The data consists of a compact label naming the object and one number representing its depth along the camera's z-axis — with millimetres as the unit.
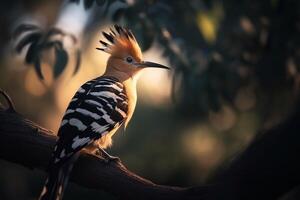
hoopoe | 6941
